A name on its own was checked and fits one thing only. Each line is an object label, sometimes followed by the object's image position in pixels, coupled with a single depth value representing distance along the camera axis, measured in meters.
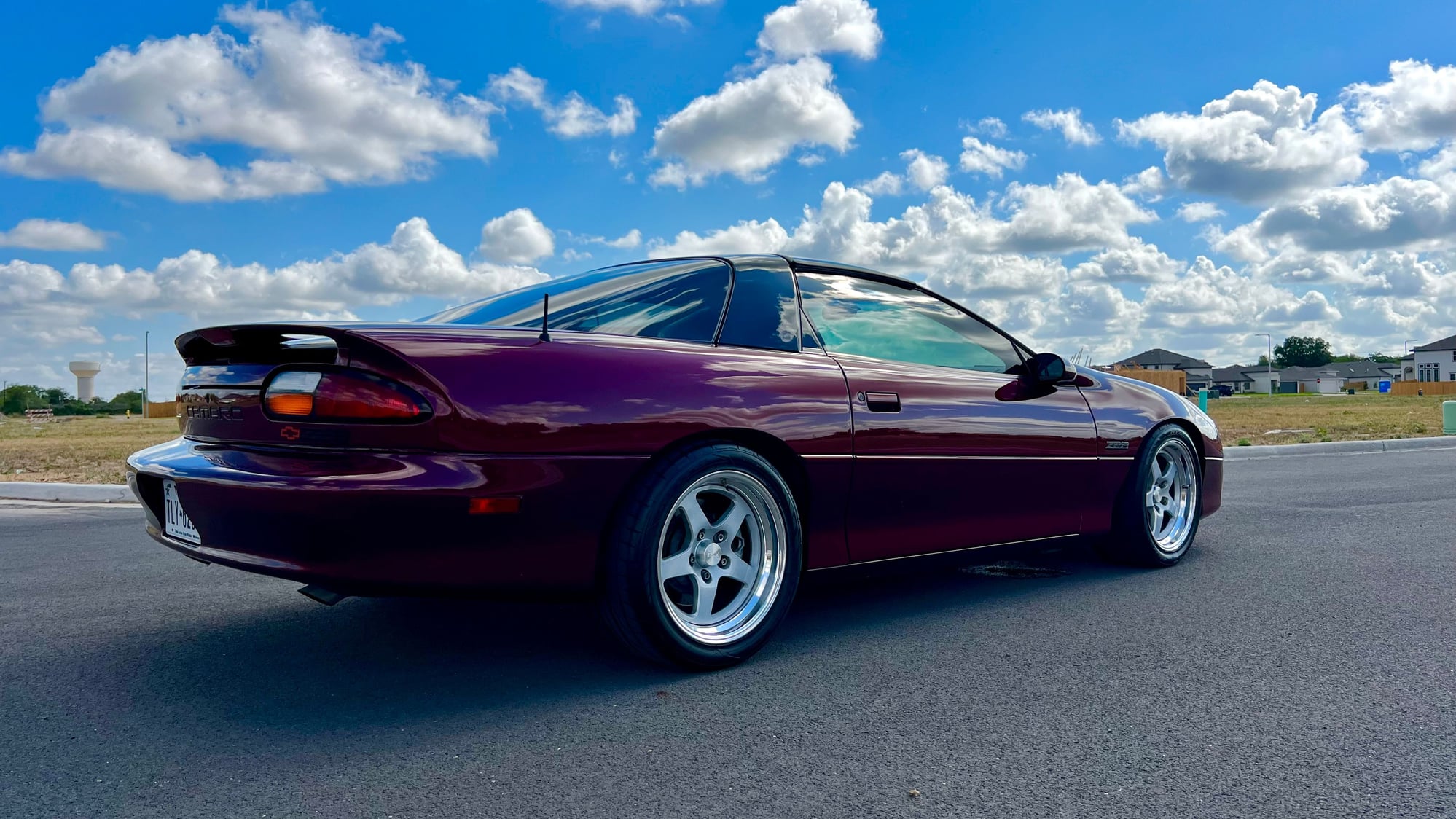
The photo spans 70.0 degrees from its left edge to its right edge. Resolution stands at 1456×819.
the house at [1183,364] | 125.44
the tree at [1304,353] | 145.00
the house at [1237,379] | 137.62
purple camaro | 2.75
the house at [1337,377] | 124.75
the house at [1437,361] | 111.31
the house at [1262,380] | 133.12
